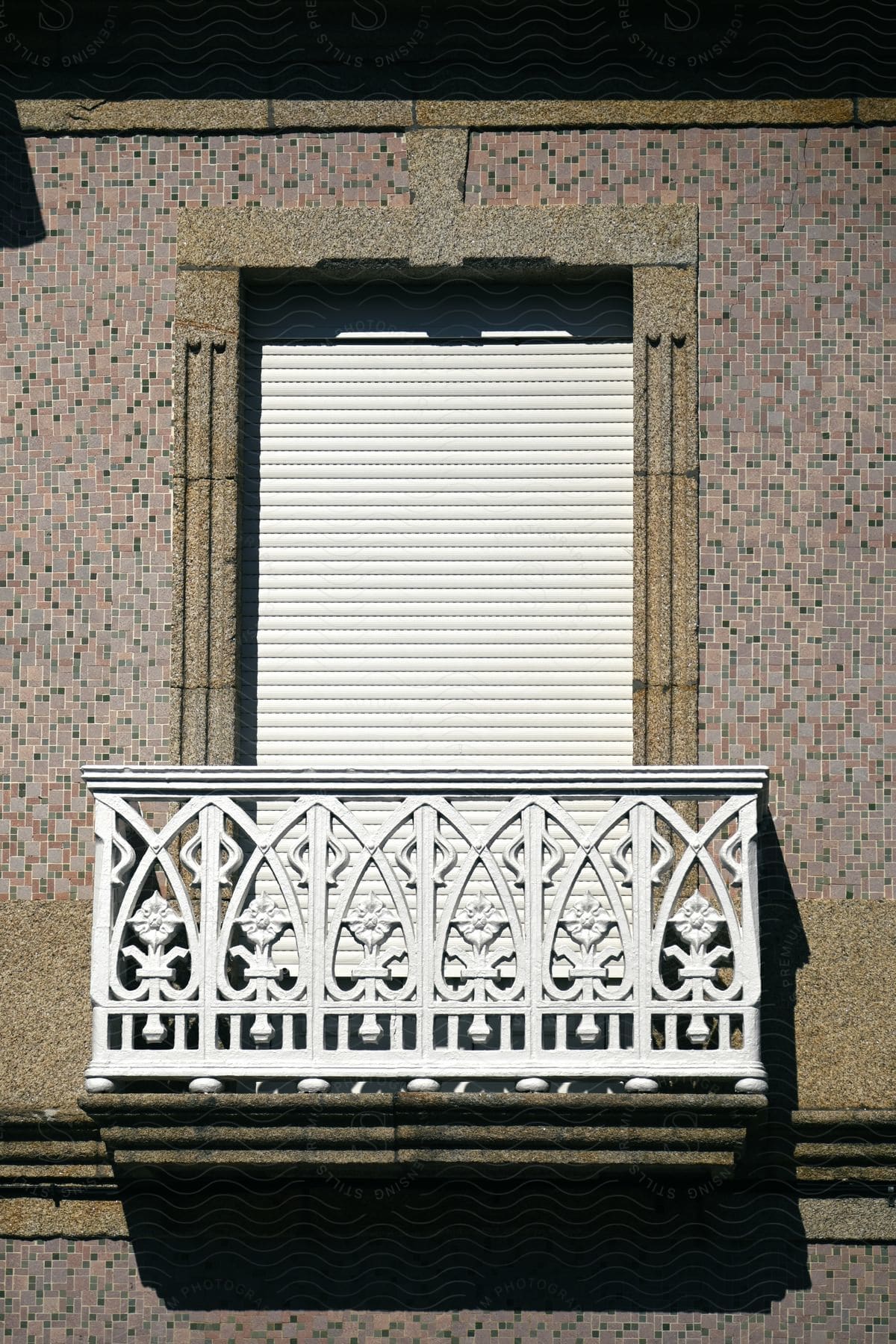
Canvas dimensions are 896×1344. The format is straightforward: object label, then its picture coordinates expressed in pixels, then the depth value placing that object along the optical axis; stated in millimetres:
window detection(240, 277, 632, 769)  19062
